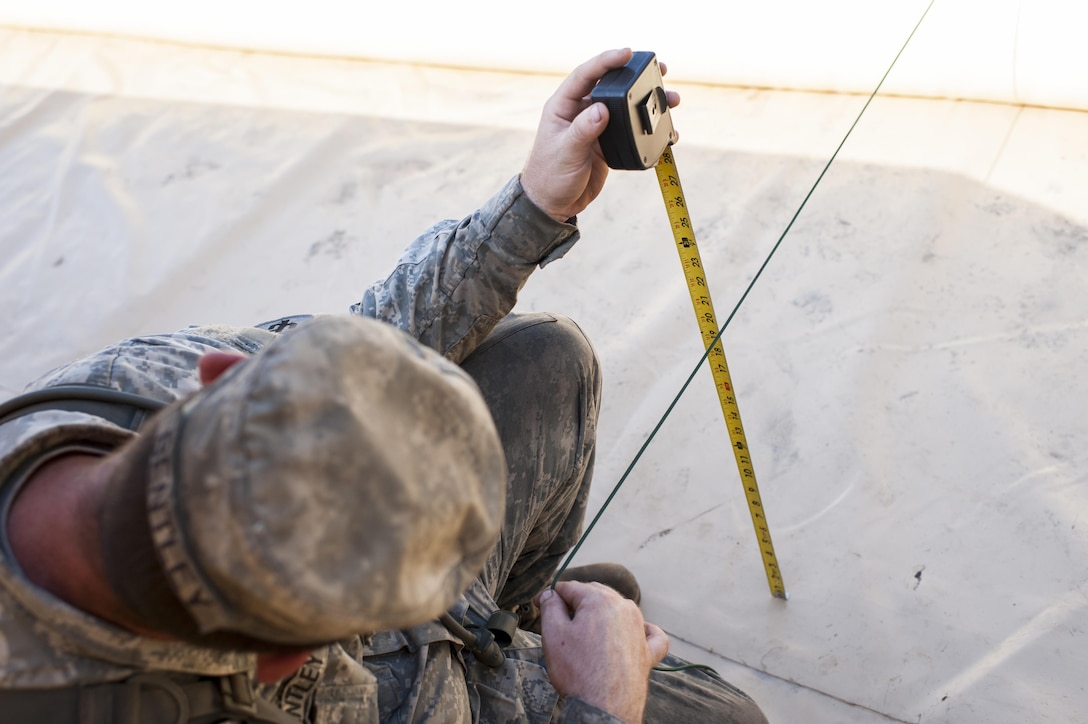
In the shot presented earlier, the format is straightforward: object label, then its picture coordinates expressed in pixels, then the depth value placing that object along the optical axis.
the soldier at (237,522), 0.66
